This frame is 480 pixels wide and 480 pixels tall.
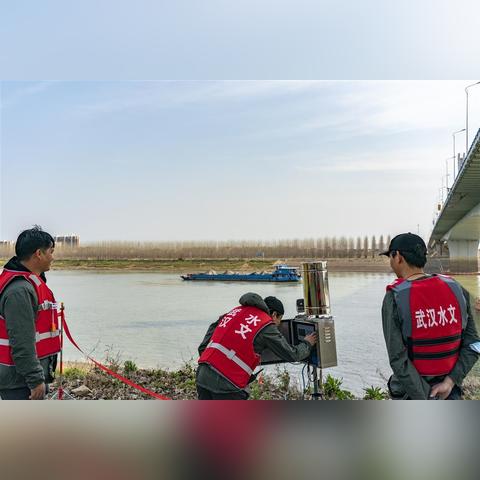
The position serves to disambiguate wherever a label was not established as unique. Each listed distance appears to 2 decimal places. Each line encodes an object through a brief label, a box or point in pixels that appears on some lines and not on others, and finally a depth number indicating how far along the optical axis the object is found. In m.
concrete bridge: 11.52
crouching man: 2.17
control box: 2.34
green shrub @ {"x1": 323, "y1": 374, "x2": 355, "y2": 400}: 4.25
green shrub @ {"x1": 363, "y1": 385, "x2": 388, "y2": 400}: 4.23
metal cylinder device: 2.43
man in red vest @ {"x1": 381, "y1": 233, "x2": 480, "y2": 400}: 1.73
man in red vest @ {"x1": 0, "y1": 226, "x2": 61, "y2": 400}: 1.93
